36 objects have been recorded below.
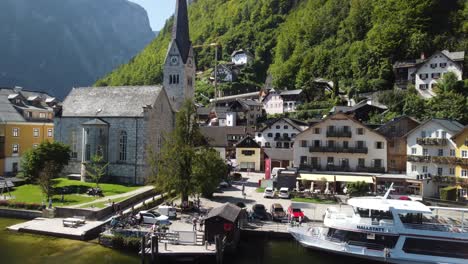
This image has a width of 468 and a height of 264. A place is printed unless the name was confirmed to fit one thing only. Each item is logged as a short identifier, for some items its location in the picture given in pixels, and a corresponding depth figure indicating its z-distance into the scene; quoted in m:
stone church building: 46.66
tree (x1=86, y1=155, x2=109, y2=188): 44.74
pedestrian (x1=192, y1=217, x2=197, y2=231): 28.72
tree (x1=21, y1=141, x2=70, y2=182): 41.16
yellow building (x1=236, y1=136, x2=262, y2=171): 61.81
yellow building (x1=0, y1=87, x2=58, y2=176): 52.44
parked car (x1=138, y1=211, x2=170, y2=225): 30.12
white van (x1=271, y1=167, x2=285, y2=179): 50.62
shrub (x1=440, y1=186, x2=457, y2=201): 39.53
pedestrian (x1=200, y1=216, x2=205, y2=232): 29.36
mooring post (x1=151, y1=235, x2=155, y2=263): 24.36
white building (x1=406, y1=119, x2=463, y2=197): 42.15
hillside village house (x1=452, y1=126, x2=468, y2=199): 40.66
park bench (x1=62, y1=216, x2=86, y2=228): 30.16
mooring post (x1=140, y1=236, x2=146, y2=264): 24.52
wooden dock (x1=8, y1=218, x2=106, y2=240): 28.54
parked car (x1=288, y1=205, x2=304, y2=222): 32.38
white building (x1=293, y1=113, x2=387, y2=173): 46.56
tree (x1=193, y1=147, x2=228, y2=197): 35.66
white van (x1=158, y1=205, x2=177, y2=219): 32.53
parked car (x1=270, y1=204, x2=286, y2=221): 32.91
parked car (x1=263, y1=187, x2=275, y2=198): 41.98
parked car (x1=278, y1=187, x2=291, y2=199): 41.69
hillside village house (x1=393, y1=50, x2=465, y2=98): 66.62
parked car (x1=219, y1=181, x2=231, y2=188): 47.99
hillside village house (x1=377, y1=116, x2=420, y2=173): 47.28
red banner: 54.88
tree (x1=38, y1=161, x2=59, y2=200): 35.94
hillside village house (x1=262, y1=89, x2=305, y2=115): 91.19
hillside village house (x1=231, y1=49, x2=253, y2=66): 153.12
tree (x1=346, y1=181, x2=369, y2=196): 41.12
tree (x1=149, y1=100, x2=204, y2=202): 35.34
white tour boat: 26.30
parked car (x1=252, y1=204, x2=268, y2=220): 33.25
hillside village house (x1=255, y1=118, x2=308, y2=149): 66.00
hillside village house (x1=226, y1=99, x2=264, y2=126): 87.88
